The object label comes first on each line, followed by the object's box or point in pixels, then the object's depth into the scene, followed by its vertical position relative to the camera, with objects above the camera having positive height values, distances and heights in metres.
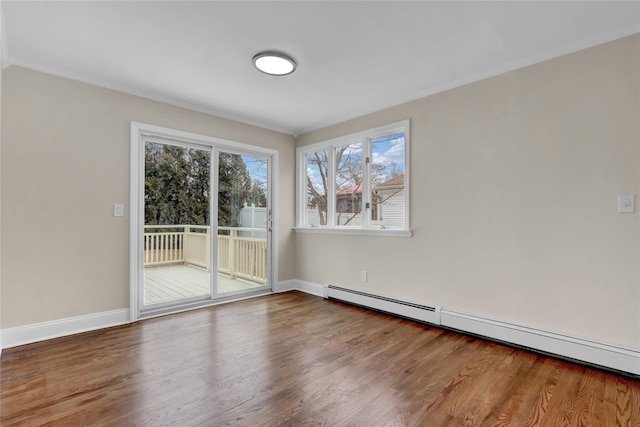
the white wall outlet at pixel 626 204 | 2.17 +0.09
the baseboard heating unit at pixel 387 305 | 3.17 -1.00
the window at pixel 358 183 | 3.58 +0.44
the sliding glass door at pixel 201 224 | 3.49 -0.09
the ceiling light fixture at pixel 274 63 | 2.53 +1.32
